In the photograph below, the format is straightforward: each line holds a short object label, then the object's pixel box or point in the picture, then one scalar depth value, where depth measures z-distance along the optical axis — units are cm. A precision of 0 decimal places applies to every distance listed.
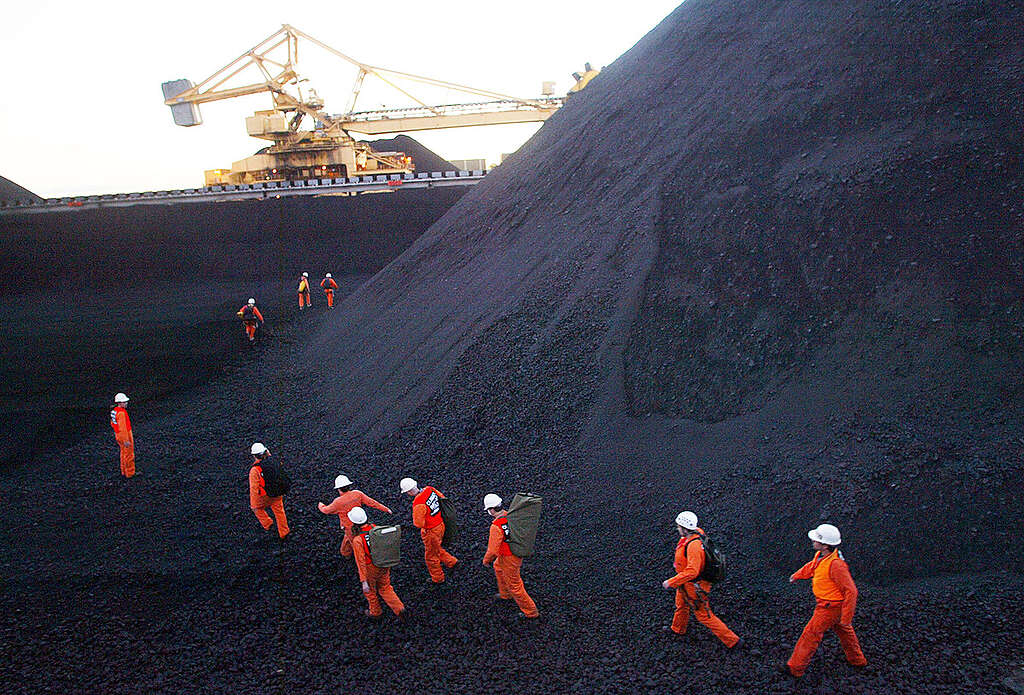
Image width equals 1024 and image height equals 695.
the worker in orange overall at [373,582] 604
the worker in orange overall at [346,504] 675
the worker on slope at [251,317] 1675
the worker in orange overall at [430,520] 643
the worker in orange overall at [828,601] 482
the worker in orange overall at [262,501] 750
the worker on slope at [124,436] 919
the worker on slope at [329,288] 2000
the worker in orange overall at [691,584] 521
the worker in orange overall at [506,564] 585
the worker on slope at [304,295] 2033
